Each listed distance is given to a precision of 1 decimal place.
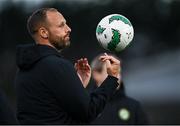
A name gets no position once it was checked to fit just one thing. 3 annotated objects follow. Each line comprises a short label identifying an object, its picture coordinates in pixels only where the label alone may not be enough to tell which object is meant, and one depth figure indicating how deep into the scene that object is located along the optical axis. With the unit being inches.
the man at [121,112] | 727.9
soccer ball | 558.9
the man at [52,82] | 502.8
